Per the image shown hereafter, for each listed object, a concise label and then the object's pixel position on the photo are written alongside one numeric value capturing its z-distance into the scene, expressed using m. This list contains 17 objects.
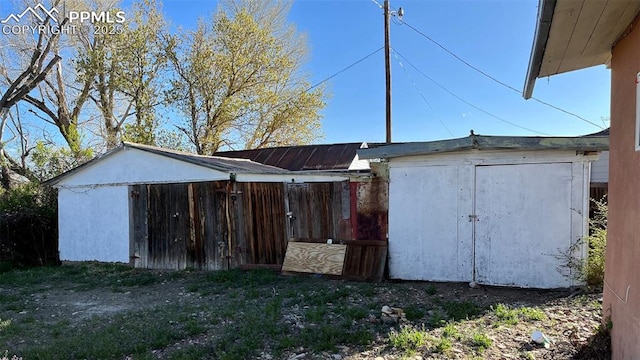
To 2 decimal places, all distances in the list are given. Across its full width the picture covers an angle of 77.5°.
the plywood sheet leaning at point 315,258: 7.08
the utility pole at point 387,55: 12.71
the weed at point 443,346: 3.66
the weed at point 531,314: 4.47
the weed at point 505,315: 4.38
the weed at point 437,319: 4.37
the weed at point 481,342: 3.71
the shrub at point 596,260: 5.33
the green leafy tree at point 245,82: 16.53
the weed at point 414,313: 4.63
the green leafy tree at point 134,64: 15.65
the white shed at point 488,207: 5.71
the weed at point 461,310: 4.63
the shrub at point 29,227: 10.23
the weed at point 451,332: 3.99
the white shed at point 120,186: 8.10
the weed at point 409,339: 3.77
